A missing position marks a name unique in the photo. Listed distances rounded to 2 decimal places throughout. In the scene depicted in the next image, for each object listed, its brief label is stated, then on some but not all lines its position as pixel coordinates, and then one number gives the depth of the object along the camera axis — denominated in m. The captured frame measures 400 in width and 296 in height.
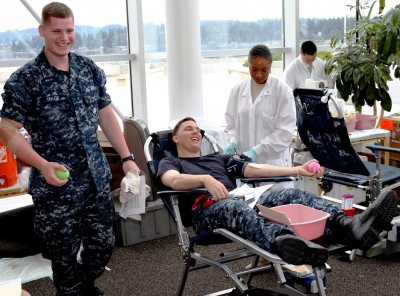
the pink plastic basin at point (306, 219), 2.35
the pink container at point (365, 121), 4.37
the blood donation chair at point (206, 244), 2.36
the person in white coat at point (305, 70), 5.41
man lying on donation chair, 2.18
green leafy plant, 4.62
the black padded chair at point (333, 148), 3.34
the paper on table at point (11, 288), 1.33
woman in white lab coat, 3.24
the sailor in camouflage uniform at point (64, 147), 2.43
